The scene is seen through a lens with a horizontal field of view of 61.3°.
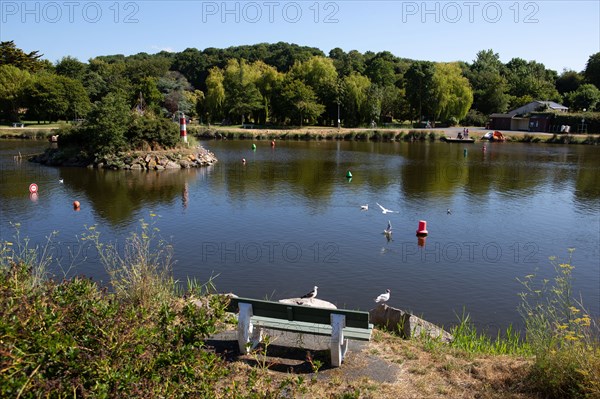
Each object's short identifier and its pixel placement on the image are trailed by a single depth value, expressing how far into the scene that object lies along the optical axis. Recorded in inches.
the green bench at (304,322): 288.2
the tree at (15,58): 3117.6
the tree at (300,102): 2787.9
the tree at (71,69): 3120.1
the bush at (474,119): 3061.0
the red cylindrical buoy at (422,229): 764.6
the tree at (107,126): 1396.4
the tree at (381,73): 3287.4
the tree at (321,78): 2955.2
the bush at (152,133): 1439.5
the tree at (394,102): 3058.6
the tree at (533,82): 3358.8
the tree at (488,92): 3149.6
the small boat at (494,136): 2468.0
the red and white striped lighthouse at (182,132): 1573.1
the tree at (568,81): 3540.8
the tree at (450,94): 2827.0
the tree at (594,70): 3280.0
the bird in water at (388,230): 761.6
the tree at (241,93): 2945.4
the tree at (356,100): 2869.1
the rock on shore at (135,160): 1398.9
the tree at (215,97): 3048.7
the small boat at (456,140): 2369.6
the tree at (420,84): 2824.8
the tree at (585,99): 2920.8
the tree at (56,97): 2674.7
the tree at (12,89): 2721.5
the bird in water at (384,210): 908.6
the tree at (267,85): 3053.6
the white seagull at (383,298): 489.3
